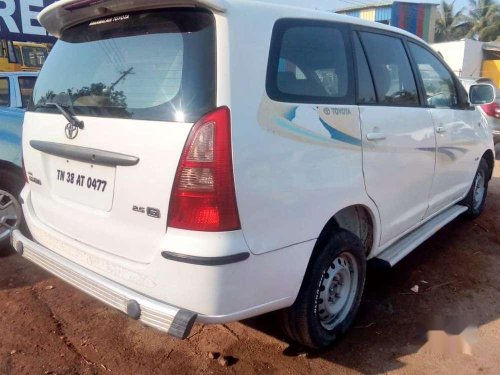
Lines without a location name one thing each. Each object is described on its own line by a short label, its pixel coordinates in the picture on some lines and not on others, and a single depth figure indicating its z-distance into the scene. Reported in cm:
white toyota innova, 195
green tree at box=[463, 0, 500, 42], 3762
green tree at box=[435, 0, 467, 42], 3994
